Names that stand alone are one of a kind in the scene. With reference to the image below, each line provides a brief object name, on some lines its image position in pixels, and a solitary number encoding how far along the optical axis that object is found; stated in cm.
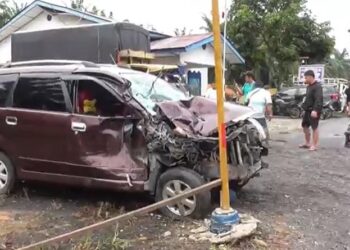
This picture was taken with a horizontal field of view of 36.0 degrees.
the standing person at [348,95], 1408
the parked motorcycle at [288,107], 2478
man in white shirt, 1123
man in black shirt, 1108
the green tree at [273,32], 2919
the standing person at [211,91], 1320
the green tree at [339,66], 4466
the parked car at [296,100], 2469
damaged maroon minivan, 595
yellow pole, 509
